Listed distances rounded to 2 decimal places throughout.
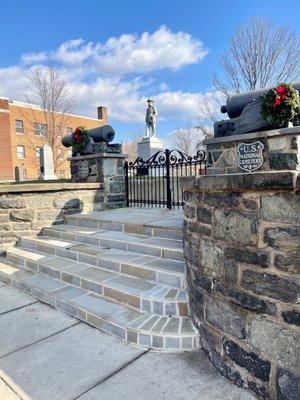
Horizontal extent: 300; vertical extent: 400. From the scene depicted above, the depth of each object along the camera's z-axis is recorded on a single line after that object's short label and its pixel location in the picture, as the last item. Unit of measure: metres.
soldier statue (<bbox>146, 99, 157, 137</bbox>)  13.54
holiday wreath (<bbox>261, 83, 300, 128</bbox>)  2.92
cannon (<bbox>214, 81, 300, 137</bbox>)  3.18
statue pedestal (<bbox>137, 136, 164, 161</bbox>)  12.93
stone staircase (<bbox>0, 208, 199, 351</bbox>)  2.76
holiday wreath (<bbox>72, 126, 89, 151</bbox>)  7.00
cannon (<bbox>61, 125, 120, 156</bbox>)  6.79
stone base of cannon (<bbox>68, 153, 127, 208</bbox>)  6.74
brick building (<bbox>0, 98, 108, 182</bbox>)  28.67
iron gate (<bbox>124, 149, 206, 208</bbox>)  6.56
